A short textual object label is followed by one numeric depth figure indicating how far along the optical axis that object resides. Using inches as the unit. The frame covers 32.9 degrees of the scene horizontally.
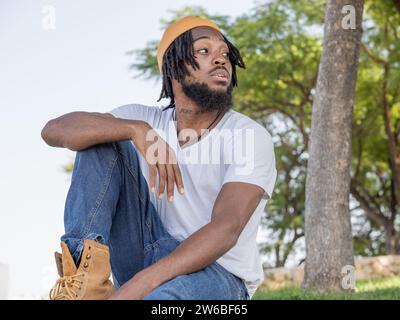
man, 108.3
